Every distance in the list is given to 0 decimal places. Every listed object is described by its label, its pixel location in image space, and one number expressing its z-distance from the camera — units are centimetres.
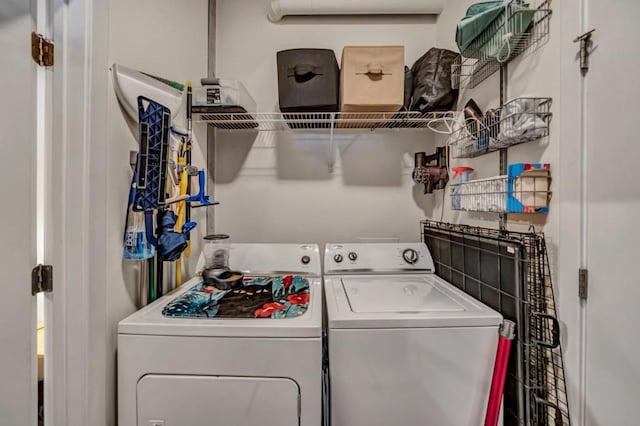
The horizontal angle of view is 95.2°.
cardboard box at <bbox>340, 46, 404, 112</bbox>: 166
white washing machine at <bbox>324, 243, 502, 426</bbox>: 113
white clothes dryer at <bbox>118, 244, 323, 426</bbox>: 111
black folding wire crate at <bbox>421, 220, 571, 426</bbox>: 108
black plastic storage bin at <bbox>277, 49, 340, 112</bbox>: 174
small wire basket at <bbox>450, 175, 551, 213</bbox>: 113
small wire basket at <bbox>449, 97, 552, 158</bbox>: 113
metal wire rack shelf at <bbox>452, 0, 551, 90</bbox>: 115
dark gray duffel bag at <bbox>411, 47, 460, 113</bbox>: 179
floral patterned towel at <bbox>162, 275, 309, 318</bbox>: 123
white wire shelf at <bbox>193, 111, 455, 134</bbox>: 186
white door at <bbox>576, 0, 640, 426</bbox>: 86
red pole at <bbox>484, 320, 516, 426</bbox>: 109
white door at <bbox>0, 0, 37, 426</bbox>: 92
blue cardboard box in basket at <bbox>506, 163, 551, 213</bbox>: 112
